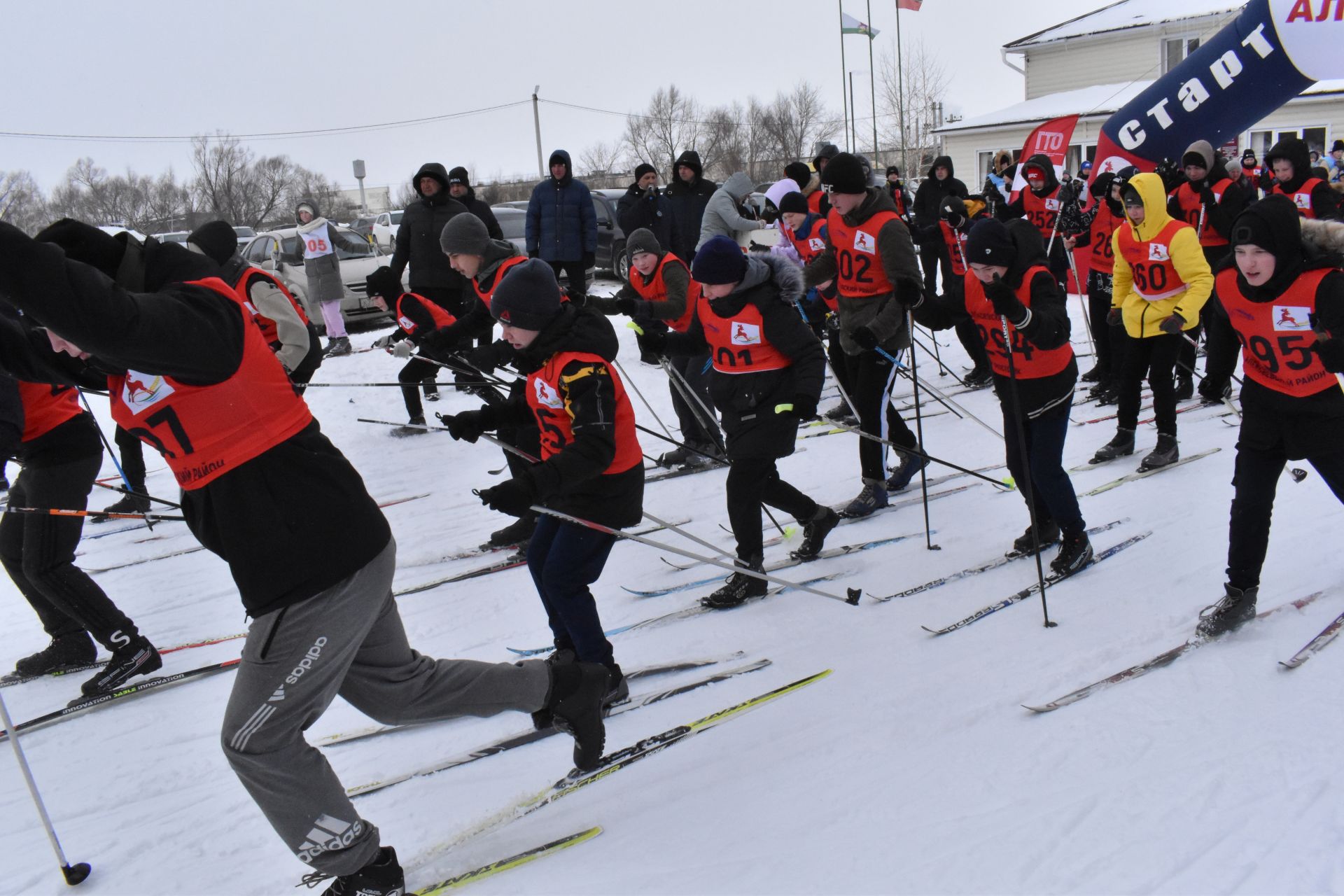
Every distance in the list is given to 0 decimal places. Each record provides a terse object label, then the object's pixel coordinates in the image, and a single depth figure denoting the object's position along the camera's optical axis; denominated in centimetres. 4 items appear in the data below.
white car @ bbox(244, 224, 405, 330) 1102
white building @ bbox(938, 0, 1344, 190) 2277
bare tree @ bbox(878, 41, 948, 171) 3078
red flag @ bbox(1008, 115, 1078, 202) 1060
